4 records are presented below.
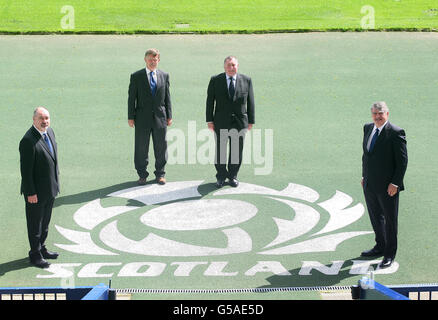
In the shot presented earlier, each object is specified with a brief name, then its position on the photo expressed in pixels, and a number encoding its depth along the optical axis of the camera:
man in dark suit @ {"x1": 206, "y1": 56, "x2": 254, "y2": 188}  24.53
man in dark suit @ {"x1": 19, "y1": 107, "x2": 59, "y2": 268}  18.62
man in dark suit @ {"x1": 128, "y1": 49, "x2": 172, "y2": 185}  24.84
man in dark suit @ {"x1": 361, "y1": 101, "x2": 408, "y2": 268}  18.75
